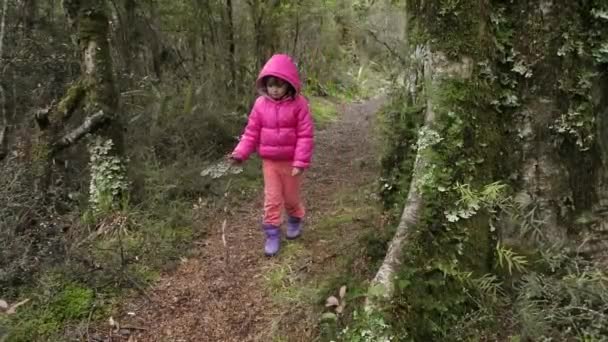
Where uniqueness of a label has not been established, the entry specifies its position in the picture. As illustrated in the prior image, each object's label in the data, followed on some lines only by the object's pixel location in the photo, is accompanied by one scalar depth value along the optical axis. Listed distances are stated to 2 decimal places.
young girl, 4.43
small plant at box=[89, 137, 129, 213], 5.03
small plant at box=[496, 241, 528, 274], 3.17
